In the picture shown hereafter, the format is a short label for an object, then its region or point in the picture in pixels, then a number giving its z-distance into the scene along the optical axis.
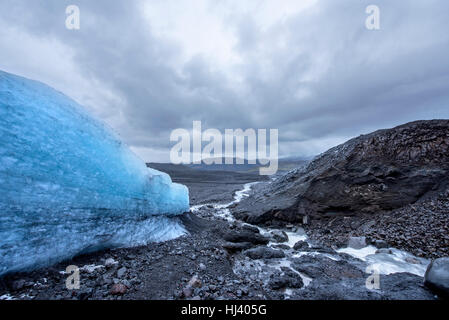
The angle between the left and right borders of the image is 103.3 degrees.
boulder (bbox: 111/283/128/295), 2.63
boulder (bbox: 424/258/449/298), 2.71
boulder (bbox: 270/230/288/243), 6.13
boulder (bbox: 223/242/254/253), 4.95
